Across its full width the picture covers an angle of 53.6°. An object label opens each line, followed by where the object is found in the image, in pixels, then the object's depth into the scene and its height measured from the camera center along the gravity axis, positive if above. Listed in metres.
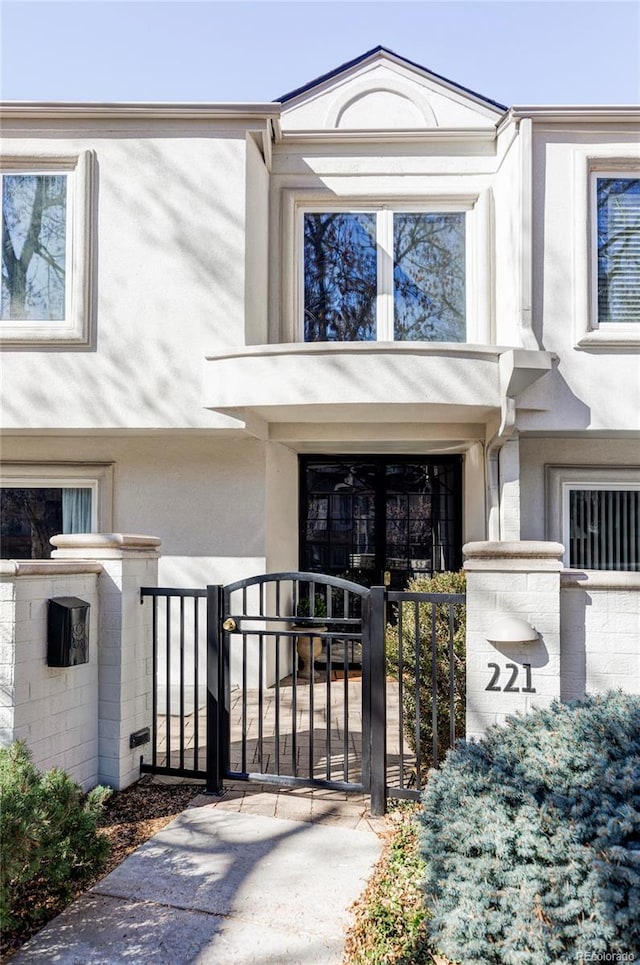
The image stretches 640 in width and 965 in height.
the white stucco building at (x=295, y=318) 6.86 +2.15
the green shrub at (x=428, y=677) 4.80 -1.35
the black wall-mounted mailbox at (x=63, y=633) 4.05 -0.83
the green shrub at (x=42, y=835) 2.76 -1.56
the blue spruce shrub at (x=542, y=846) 2.28 -1.34
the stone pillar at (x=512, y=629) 3.77 -0.75
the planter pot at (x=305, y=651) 8.50 -2.02
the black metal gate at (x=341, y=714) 4.23 -1.64
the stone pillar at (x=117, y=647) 4.54 -1.05
